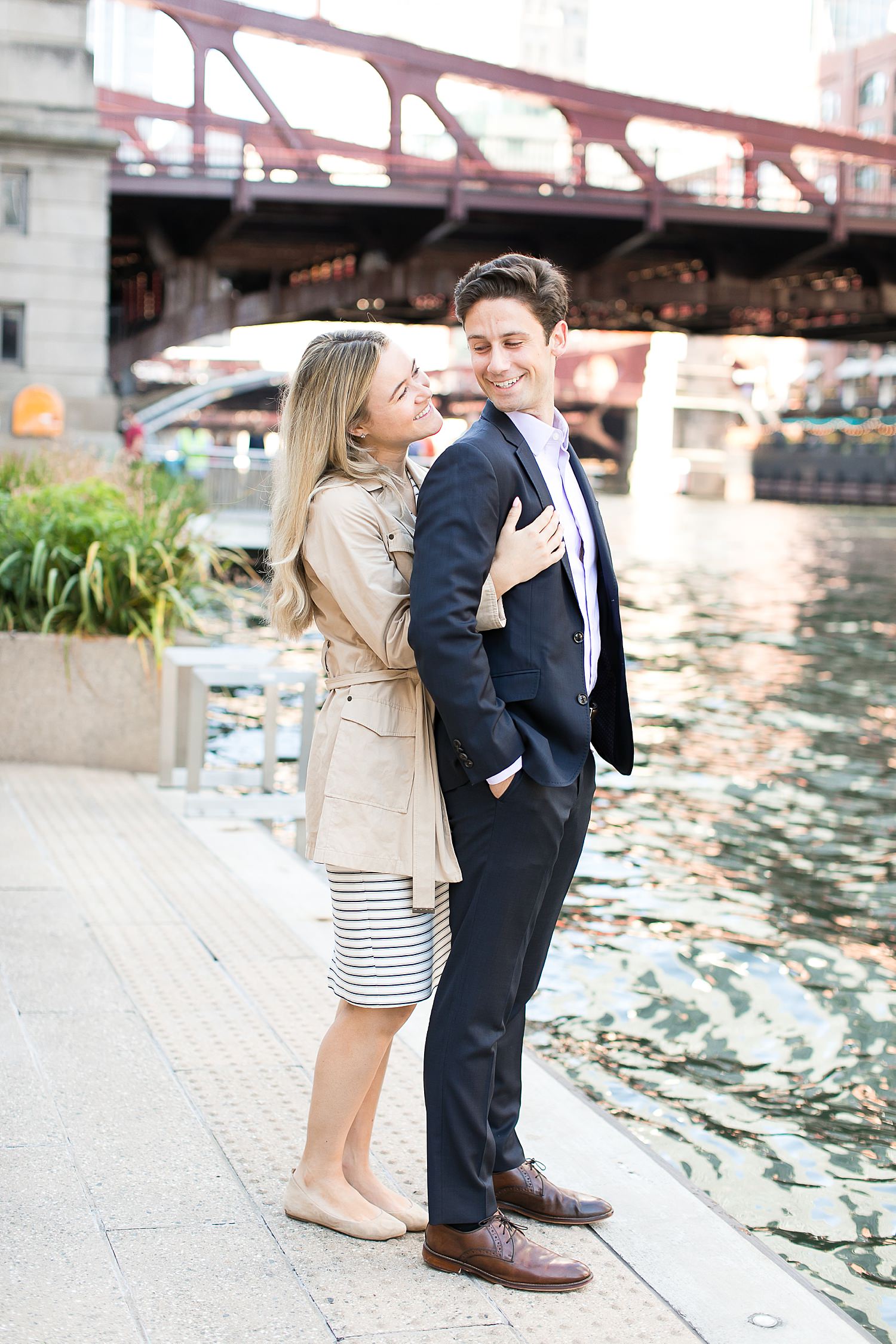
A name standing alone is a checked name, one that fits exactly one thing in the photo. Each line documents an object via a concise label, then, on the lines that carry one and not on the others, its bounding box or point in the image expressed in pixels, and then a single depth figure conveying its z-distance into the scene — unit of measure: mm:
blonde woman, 3062
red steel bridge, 33500
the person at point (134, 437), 25802
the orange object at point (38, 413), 27469
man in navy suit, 2982
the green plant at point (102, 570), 8172
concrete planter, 8102
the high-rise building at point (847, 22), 170625
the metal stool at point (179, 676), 7578
